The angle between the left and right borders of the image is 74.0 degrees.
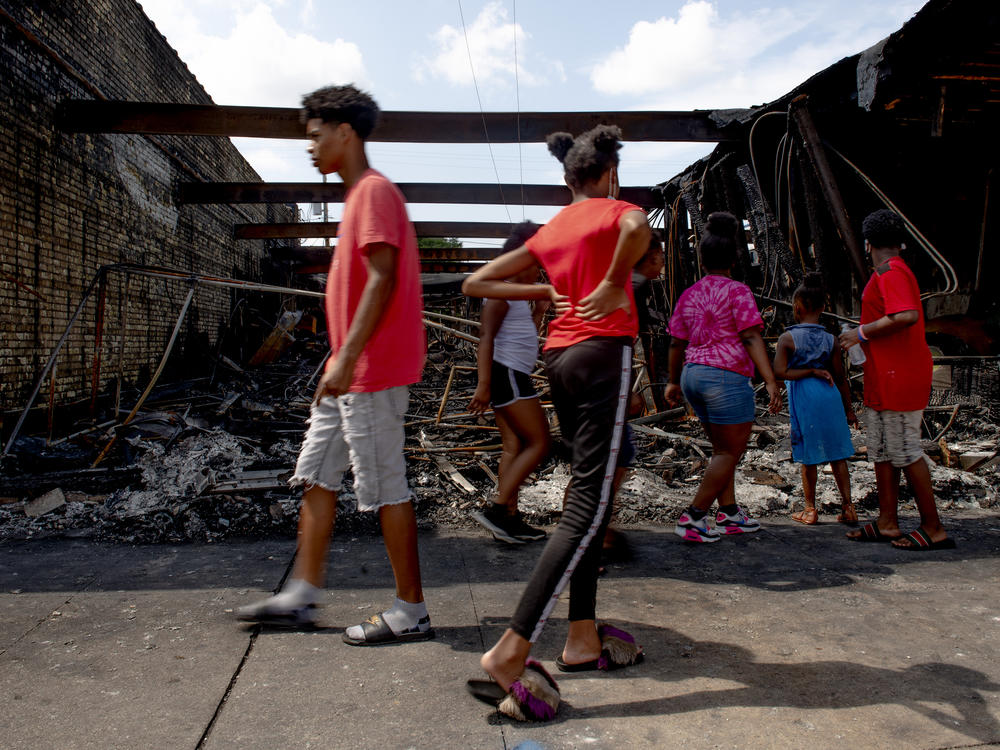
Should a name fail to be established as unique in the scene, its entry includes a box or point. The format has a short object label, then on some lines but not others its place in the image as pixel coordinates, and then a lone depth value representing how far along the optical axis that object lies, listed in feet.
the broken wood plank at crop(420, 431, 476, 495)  16.55
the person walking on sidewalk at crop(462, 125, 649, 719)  6.72
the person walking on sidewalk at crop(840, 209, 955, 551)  12.12
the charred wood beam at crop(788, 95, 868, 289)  18.69
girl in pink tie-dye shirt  12.39
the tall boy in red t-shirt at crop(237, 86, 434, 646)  7.95
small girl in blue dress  14.10
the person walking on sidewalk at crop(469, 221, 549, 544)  12.53
